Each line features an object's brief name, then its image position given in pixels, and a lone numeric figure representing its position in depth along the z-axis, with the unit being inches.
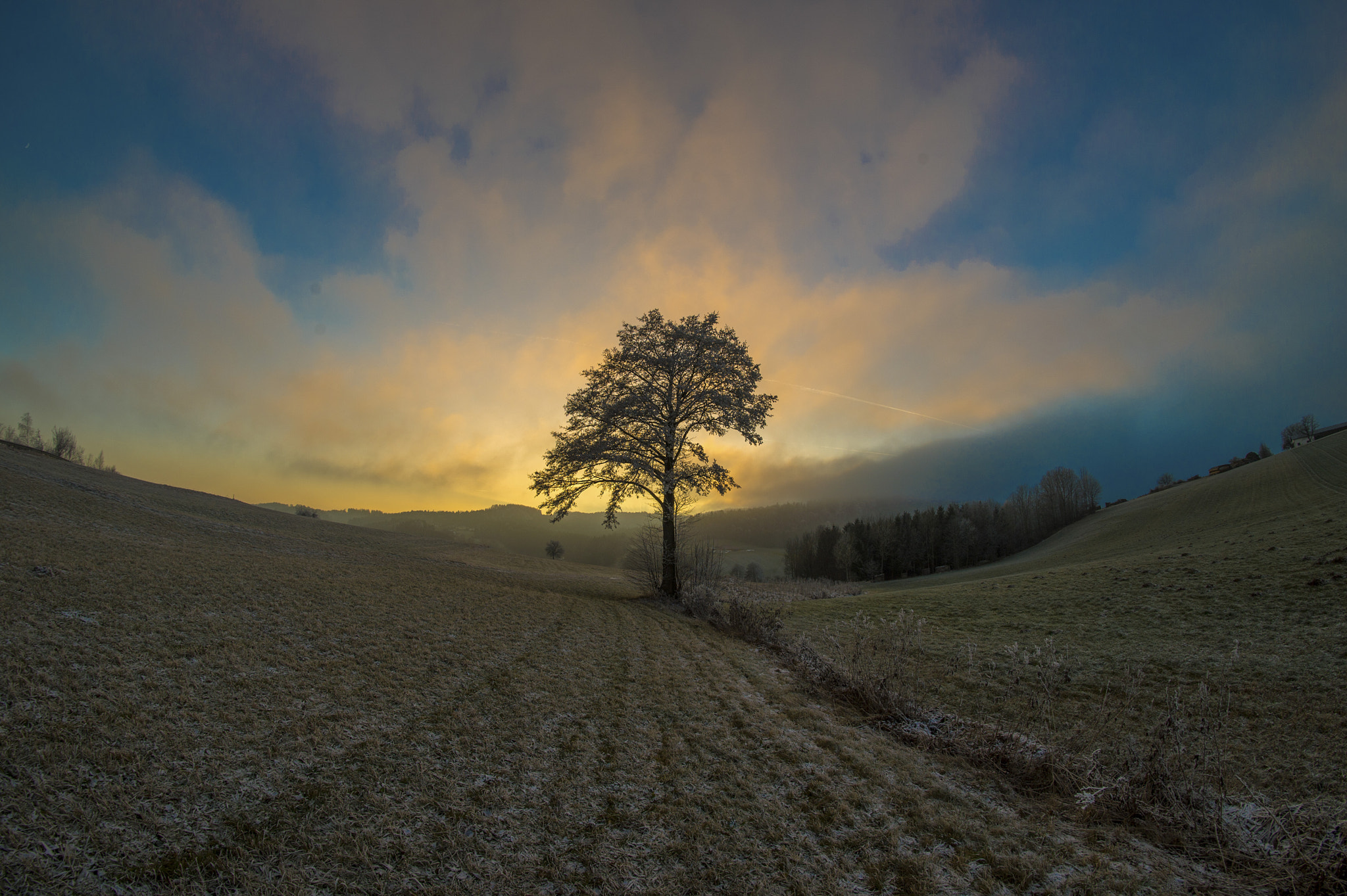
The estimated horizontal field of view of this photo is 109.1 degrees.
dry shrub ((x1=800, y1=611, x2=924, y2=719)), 306.8
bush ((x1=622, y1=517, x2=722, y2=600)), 801.6
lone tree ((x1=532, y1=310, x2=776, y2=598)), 754.8
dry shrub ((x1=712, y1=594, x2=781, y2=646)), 543.2
